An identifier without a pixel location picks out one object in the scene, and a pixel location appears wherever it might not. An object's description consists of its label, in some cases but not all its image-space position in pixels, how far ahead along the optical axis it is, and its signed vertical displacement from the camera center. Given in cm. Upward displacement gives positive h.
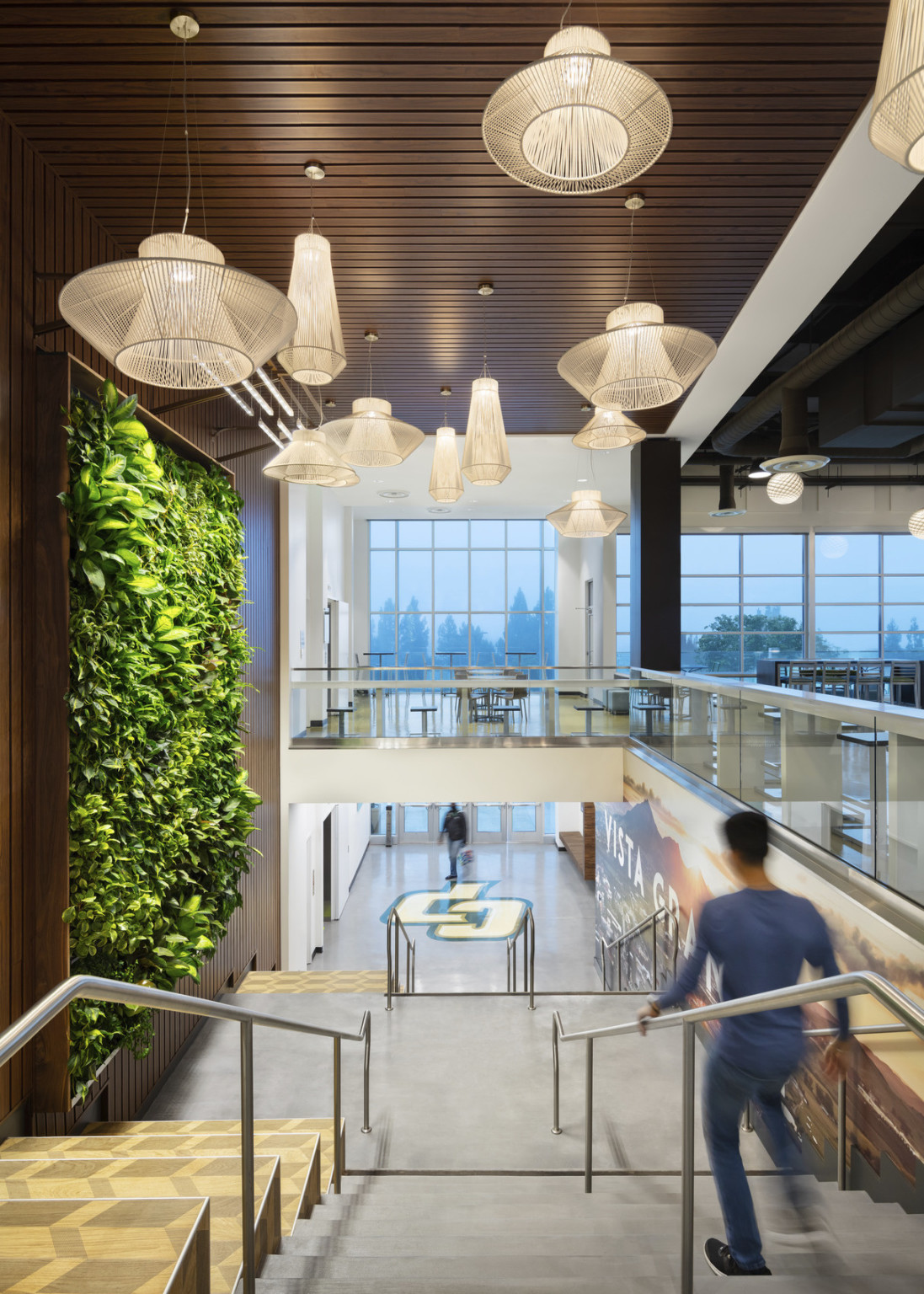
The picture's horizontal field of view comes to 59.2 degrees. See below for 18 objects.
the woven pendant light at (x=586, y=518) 734 +120
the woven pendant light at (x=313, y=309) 355 +150
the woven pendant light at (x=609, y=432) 487 +133
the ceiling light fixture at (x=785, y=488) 1004 +202
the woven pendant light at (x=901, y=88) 165 +116
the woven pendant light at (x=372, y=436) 488 +130
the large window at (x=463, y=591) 2014 +147
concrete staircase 222 -199
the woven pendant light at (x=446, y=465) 600 +137
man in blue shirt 267 -126
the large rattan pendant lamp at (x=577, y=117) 242 +166
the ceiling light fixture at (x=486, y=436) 509 +135
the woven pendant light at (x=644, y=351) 357 +134
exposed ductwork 609 +270
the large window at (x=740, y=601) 1614 +100
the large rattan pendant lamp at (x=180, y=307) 242 +106
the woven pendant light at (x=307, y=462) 461 +107
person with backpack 1391 -308
